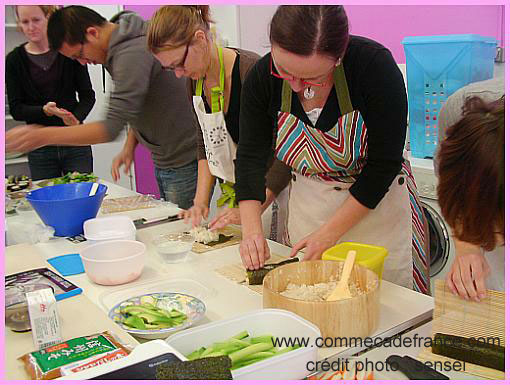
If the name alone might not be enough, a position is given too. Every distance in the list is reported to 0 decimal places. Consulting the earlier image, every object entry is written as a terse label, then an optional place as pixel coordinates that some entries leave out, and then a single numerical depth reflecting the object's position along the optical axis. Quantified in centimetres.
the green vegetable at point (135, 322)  116
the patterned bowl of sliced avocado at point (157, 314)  114
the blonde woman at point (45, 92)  322
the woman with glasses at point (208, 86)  176
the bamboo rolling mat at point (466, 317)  106
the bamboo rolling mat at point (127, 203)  225
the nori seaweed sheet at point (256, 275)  141
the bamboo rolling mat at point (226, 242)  172
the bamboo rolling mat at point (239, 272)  141
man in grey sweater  195
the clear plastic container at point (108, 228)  181
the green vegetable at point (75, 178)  268
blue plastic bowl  186
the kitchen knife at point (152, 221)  200
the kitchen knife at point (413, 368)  95
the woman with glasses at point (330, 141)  132
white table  120
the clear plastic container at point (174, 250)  160
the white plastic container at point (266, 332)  93
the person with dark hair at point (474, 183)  101
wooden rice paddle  118
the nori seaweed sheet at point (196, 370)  88
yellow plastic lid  128
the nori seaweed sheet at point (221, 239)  176
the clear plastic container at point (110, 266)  142
